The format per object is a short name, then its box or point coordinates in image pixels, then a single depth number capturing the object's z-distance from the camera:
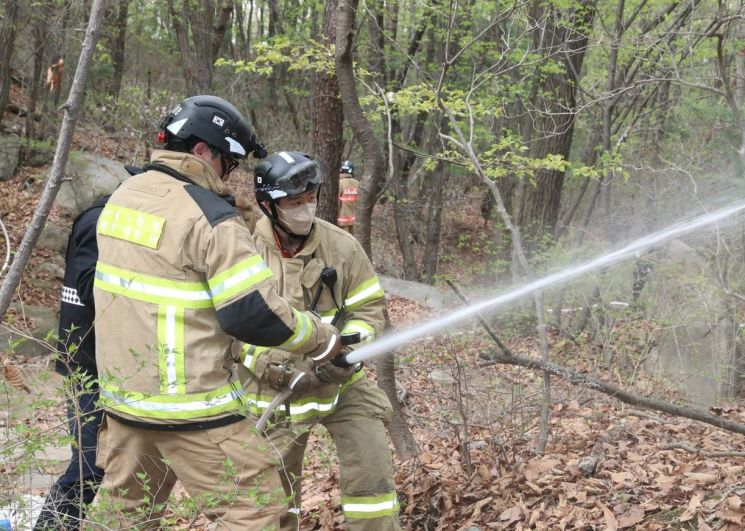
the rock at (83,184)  12.10
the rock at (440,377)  6.85
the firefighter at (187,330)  2.75
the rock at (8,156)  12.31
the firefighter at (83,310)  3.54
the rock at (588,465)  4.48
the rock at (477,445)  5.12
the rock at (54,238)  11.14
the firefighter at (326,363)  3.68
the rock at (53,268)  10.74
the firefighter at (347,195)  13.43
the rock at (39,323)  9.32
